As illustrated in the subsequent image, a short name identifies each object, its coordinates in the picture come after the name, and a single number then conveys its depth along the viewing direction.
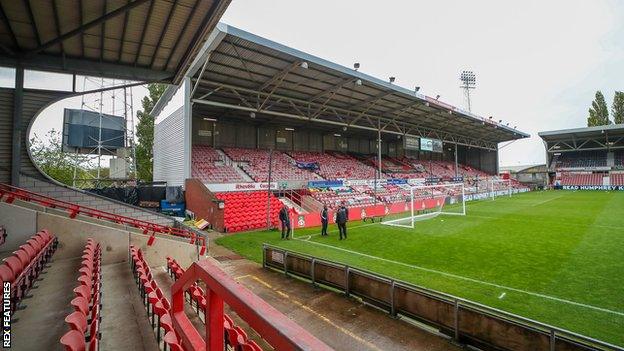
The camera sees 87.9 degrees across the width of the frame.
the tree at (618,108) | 67.00
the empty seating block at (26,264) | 5.35
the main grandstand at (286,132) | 20.97
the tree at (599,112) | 68.00
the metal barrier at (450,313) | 5.48
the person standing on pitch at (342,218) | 16.52
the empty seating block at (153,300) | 3.62
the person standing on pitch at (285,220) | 17.38
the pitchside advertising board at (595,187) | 54.92
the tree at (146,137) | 44.88
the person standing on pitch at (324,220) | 17.62
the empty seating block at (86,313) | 3.29
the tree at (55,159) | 40.78
